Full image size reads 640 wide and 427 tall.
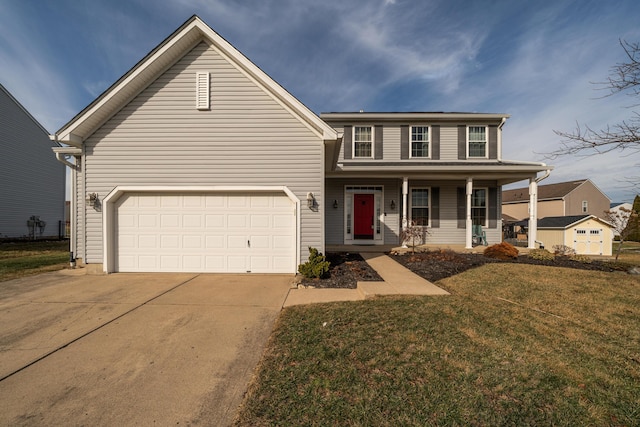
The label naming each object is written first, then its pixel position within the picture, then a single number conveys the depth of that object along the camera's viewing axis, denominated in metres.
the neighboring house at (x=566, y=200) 28.66
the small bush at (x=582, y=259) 8.74
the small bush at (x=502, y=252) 8.98
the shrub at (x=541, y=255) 8.78
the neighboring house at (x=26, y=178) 15.05
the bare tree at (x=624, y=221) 9.57
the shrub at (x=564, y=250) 10.37
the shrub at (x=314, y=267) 6.29
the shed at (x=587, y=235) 10.80
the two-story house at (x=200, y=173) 6.88
